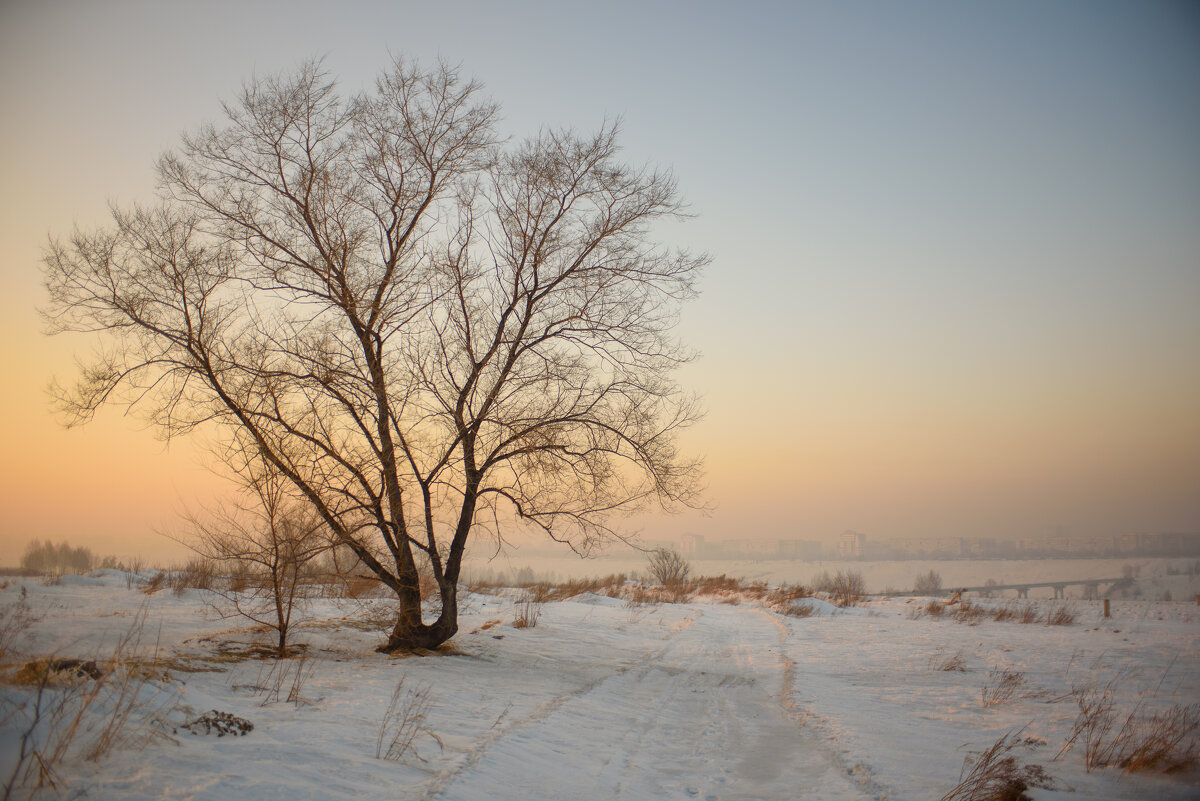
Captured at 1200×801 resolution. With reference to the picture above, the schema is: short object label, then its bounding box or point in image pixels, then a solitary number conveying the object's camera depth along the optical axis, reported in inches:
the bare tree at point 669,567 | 1584.6
